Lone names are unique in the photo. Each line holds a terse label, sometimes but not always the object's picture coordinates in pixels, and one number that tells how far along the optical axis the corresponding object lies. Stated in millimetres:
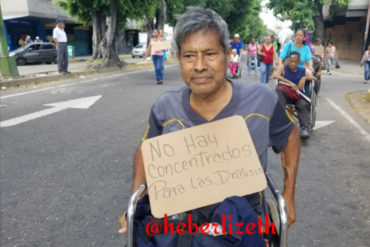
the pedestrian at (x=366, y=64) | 12461
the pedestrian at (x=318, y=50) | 9906
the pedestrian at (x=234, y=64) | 12583
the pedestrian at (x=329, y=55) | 15986
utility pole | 10445
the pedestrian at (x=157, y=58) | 10852
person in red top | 9625
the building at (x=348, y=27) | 23500
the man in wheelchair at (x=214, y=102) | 1597
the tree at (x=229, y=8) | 26447
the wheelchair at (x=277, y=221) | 1365
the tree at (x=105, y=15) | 15719
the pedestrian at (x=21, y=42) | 25528
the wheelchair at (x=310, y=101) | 5129
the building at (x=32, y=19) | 25903
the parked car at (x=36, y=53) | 20406
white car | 31594
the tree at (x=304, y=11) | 21562
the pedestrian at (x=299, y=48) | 6090
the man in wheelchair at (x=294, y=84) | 5109
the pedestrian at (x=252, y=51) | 14430
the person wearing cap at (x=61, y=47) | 11719
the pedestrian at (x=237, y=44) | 13037
